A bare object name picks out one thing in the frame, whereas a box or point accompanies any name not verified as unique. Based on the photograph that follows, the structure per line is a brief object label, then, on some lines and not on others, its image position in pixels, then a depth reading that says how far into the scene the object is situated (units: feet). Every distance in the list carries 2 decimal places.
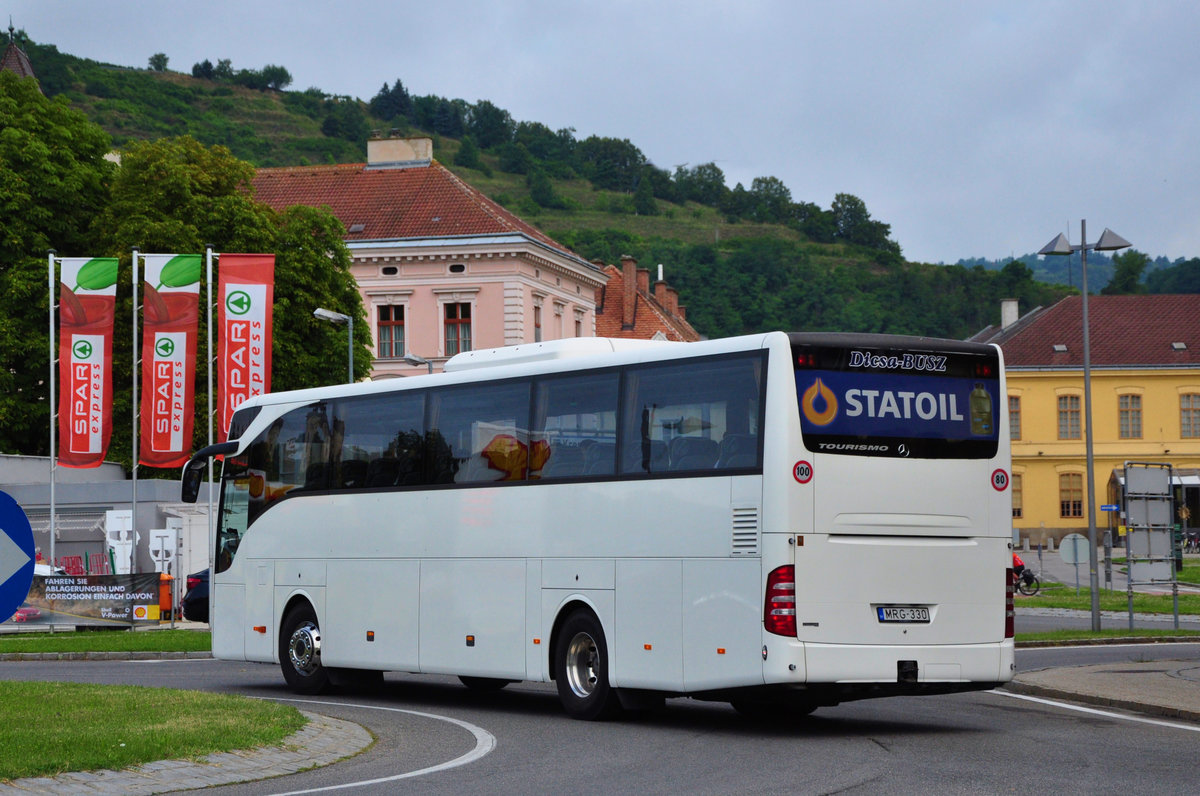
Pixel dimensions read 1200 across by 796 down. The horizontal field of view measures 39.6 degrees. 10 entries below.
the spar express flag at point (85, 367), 120.00
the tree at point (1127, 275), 499.51
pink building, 219.82
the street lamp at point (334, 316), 137.11
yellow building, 287.48
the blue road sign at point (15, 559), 35.58
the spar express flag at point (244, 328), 118.93
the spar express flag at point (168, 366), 118.83
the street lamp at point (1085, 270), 98.12
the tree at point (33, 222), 163.63
